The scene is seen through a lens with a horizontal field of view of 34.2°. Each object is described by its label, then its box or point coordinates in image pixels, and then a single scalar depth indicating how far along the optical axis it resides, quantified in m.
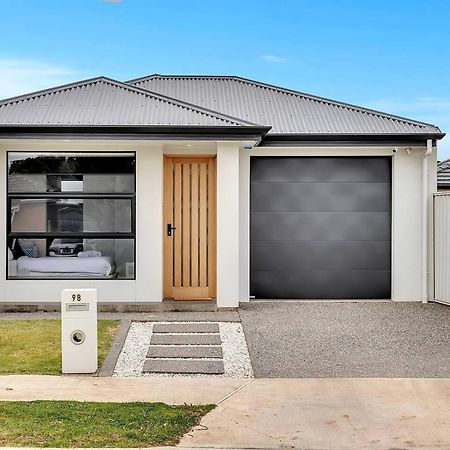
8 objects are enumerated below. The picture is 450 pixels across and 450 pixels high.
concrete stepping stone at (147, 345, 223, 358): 9.15
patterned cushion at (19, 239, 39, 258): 12.67
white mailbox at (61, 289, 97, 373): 8.24
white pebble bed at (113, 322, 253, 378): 8.29
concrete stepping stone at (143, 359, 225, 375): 8.38
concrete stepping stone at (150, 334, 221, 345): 9.90
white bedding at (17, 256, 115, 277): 12.65
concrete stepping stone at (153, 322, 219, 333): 10.72
